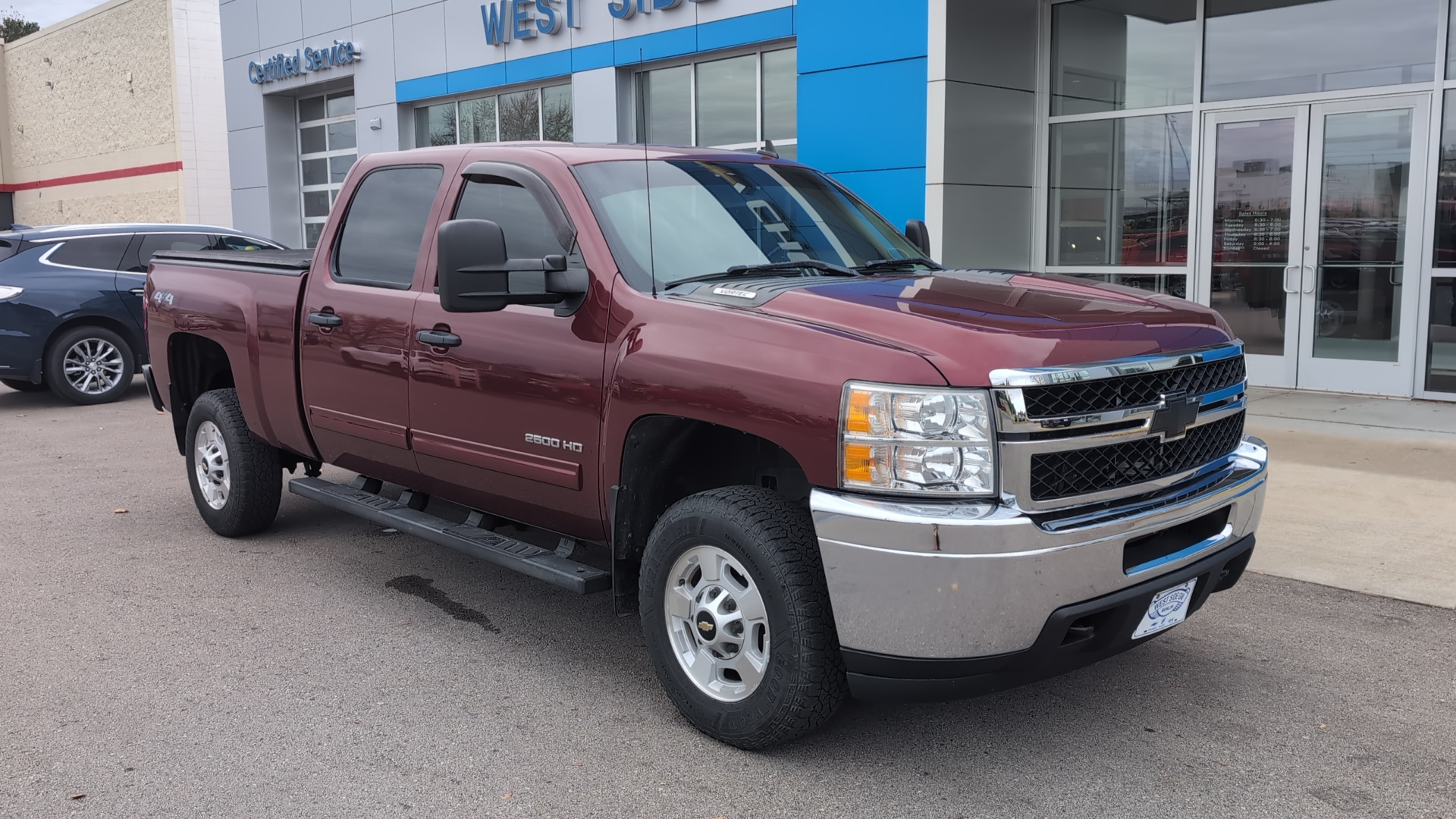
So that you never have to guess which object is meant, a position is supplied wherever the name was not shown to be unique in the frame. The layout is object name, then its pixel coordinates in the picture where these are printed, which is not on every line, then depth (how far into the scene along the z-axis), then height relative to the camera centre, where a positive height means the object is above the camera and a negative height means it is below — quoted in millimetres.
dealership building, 10055 +999
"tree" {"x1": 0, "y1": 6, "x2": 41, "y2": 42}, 65938 +12444
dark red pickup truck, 3270 -549
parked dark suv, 11711 -531
